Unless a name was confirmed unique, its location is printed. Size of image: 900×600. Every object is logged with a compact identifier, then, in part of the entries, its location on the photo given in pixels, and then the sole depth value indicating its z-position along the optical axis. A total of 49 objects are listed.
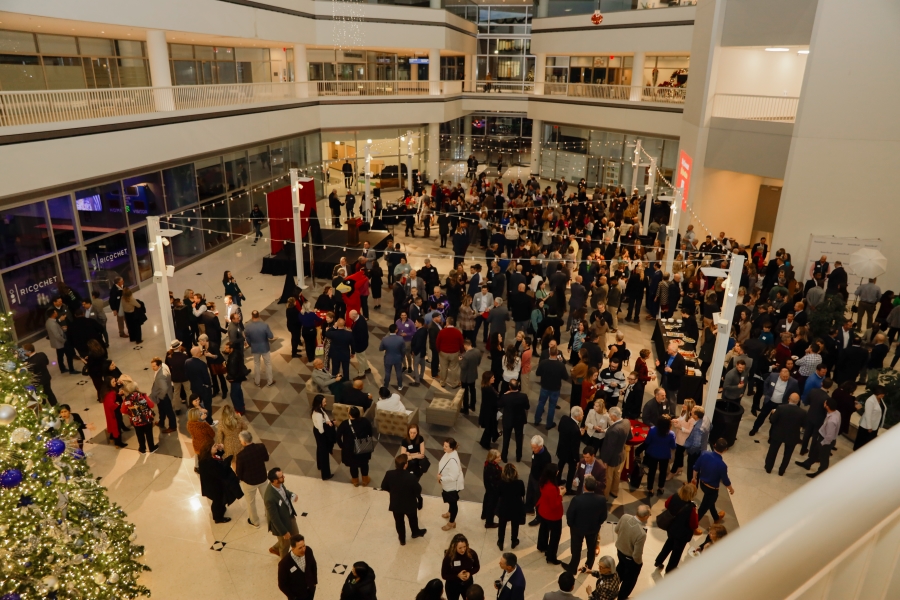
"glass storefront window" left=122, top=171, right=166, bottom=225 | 15.32
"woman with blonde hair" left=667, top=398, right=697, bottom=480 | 8.37
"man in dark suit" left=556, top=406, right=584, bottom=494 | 8.00
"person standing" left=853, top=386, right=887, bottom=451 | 8.64
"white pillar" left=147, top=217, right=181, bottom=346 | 10.07
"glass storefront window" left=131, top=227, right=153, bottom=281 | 15.84
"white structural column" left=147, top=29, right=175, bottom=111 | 15.05
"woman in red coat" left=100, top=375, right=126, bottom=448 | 8.85
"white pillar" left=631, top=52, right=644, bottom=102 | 25.73
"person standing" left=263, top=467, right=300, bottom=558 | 6.69
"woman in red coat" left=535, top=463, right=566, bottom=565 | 6.80
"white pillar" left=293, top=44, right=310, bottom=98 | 23.17
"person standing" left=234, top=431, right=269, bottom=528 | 7.34
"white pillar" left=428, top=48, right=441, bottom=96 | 27.53
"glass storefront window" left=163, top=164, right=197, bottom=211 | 16.72
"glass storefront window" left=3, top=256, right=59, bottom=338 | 12.27
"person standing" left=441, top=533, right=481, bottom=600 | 5.96
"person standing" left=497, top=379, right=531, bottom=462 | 8.52
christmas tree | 4.74
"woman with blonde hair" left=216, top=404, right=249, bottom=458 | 7.68
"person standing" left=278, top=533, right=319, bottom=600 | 5.91
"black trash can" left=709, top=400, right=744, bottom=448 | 9.38
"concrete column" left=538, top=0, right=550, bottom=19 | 29.53
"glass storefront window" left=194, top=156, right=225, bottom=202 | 18.12
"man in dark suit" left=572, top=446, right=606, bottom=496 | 7.13
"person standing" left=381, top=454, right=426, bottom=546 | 6.98
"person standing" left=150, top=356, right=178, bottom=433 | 9.00
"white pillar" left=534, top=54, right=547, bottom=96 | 30.61
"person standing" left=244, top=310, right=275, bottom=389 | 10.26
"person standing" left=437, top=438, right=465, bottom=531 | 7.26
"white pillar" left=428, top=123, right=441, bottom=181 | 28.91
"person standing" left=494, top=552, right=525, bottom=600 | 5.59
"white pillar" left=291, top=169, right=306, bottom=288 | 14.84
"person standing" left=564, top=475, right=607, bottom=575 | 6.62
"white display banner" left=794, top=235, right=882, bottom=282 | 15.54
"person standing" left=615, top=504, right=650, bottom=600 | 6.27
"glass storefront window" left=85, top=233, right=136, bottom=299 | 14.38
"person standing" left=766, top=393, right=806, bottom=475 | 8.53
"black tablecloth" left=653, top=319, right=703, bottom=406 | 9.83
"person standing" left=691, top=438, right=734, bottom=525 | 7.30
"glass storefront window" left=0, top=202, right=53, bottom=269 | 11.95
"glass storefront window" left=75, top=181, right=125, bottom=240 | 13.84
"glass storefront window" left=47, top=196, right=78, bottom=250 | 13.02
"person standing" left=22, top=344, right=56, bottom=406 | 9.20
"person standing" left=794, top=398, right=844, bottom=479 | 8.52
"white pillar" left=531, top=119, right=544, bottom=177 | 31.14
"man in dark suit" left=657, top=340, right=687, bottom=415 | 9.76
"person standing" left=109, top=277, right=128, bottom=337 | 12.36
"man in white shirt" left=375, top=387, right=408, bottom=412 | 9.14
